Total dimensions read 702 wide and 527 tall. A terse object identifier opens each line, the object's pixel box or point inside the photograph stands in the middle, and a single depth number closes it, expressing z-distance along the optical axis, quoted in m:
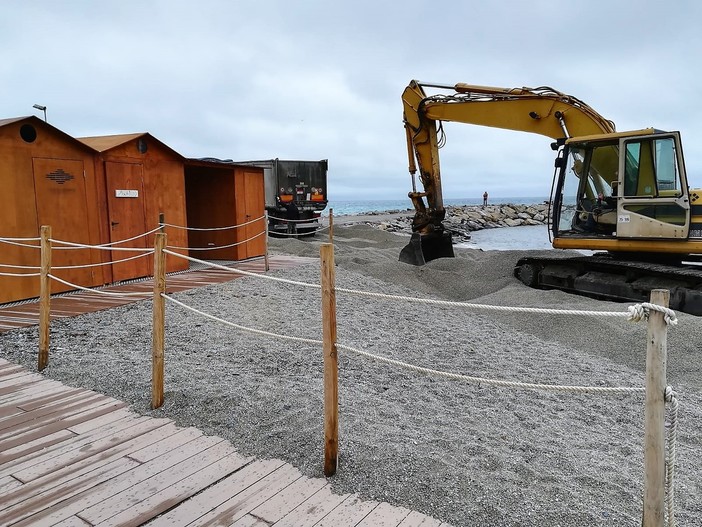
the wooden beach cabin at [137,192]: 8.98
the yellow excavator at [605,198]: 8.26
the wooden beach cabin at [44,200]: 7.37
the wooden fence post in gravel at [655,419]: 2.04
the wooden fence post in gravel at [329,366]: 2.96
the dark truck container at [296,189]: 19.44
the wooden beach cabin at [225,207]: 12.09
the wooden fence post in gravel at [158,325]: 3.91
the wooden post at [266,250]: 10.50
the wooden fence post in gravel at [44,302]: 4.75
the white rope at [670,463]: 2.09
